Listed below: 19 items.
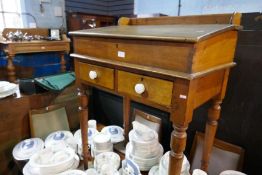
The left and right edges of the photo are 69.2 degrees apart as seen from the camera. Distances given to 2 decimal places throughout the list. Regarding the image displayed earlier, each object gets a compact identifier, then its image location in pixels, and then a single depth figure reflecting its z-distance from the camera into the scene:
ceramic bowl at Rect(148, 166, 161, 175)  1.00
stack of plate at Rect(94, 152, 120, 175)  1.08
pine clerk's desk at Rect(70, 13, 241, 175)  0.58
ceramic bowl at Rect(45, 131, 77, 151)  1.24
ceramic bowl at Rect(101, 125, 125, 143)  1.40
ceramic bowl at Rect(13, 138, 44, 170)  1.20
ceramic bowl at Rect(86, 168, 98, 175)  1.08
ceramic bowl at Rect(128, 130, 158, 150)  1.04
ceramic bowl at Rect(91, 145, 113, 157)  1.22
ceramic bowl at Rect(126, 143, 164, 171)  1.06
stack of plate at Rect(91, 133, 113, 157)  1.21
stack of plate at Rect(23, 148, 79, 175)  1.01
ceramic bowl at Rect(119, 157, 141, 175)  0.97
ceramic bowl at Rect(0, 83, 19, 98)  1.36
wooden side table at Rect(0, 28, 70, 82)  1.96
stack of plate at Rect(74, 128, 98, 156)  1.28
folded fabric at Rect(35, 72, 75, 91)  1.49
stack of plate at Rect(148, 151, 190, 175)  0.92
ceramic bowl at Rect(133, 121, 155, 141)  1.07
